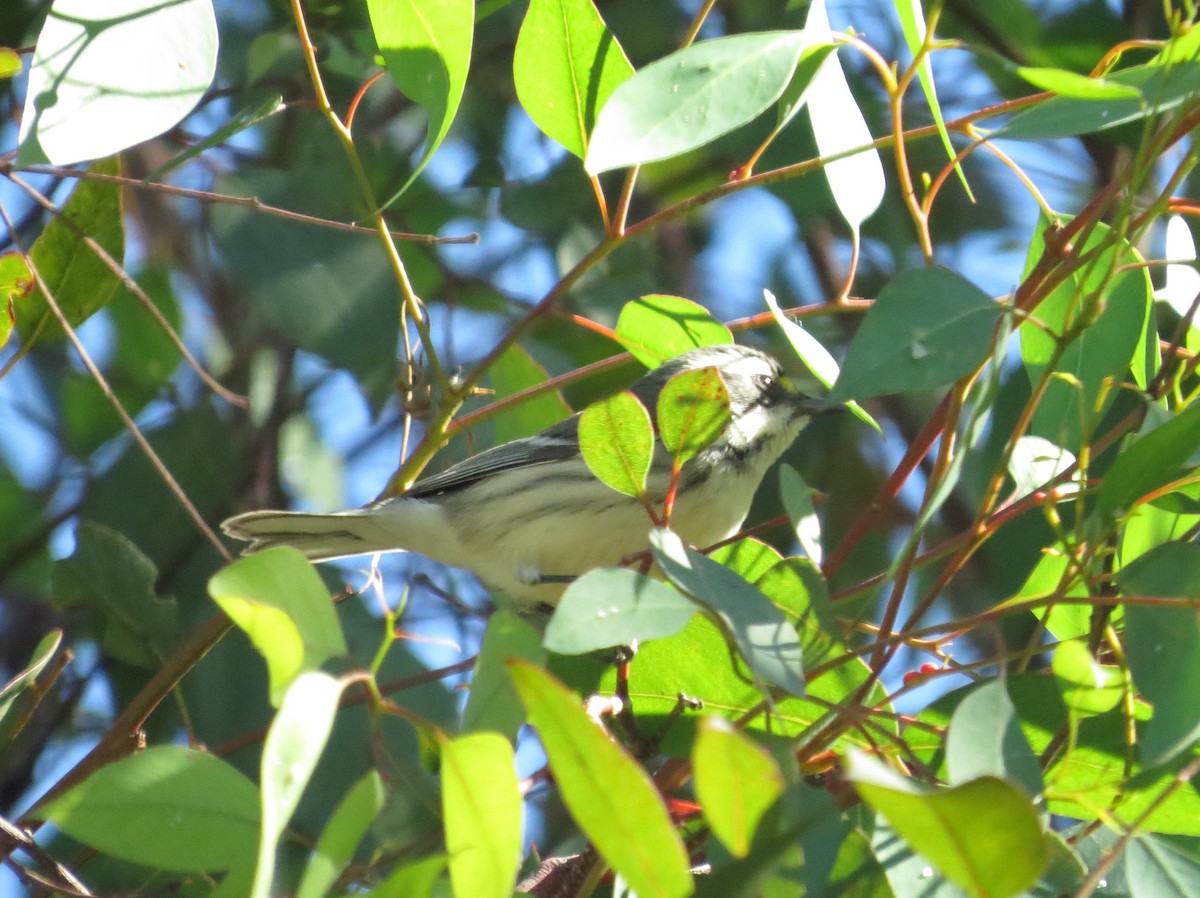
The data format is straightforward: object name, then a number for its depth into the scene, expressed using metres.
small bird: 4.90
